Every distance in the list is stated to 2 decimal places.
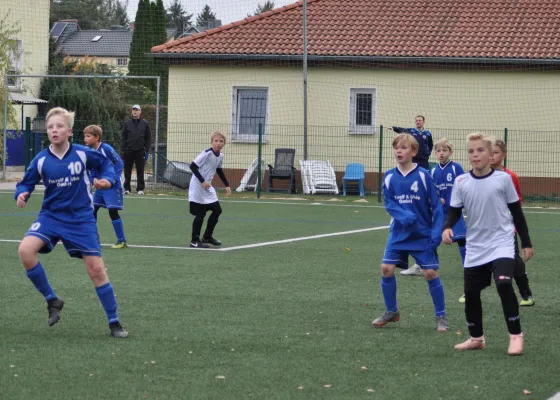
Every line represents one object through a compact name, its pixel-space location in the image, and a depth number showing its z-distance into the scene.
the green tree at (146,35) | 57.76
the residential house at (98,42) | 100.88
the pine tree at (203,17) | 107.79
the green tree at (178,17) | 106.38
